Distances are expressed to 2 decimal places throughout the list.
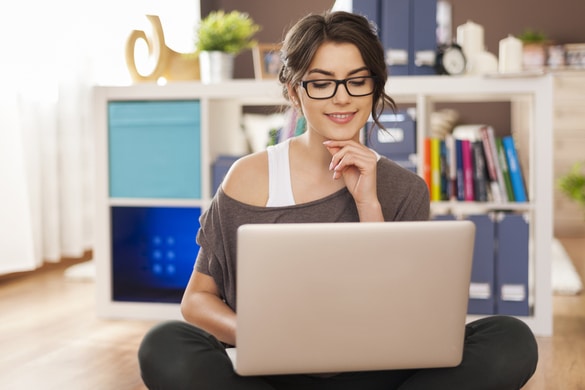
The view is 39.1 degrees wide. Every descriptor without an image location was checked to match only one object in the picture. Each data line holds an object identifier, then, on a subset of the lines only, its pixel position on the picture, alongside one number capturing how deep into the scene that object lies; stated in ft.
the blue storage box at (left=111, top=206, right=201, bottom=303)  9.94
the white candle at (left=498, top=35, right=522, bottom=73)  9.29
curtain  12.18
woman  4.61
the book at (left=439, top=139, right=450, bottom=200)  9.20
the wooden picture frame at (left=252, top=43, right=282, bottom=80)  10.60
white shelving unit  8.78
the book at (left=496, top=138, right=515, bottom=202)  9.07
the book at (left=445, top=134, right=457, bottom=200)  9.17
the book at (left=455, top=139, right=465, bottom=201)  9.15
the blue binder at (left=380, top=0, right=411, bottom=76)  9.31
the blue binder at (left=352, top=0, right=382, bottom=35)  9.35
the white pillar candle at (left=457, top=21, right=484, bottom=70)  9.92
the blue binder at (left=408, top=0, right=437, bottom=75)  9.29
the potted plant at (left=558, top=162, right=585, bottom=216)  9.52
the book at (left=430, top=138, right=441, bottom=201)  9.17
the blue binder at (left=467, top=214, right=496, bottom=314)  8.91
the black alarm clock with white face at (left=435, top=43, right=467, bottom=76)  9.25
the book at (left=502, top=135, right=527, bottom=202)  9.02
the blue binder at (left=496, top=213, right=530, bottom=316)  8.91
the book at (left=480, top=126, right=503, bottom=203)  9.04
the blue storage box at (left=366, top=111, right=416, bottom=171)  9.15
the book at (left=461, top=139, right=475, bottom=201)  9.12
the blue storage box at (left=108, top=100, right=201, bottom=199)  9.66
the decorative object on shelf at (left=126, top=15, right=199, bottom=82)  10.16
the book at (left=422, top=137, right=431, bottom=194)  9.17
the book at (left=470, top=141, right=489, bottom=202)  9.11
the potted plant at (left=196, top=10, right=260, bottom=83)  9.99
